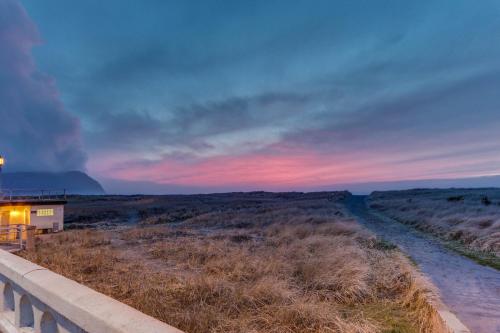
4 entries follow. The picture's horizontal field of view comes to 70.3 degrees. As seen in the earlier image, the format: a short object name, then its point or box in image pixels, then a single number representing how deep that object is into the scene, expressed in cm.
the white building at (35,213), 2445
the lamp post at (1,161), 2486
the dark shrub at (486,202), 3382
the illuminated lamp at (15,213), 2480
